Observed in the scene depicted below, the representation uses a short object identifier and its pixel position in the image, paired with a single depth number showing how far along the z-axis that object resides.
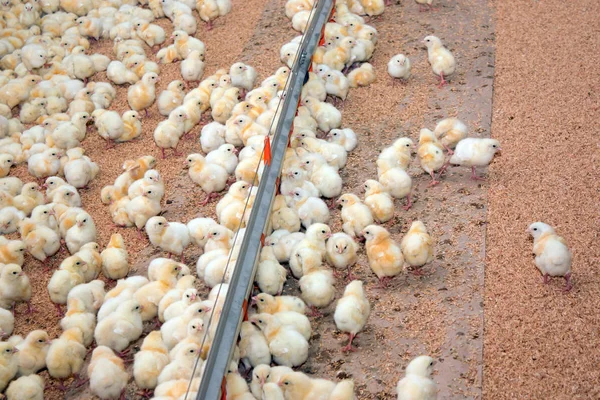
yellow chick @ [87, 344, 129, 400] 3.92
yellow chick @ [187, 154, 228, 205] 5.35
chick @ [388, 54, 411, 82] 6.32
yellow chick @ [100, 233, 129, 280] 4.75
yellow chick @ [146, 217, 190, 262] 4.89
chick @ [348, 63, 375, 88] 6.46
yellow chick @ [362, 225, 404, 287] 4.59
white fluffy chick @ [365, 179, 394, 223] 5.01
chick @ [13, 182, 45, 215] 5.32
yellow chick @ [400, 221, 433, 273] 4.60
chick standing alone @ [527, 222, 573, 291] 4.42
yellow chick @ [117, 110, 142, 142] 6.05
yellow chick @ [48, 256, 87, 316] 4.60
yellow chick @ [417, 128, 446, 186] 5.38
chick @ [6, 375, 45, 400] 3.97
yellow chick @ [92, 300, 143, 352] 4.21
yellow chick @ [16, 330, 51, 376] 4.14
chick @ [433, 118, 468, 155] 5.63
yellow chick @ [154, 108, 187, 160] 5.83
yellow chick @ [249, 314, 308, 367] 4.07
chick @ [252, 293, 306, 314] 4.25
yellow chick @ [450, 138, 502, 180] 5.28
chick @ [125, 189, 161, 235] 5.16
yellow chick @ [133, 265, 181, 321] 4.36
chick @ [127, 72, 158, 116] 6.31
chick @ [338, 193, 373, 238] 4.92
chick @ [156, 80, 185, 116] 6.20
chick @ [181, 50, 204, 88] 6.54
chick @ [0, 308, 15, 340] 4.43
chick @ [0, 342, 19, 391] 4.05
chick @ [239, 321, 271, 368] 4.02
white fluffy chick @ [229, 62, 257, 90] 6.30
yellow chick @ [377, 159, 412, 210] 5.19
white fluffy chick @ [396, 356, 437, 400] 3.78
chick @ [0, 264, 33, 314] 4.62
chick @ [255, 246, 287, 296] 4.44
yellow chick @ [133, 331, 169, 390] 3.78
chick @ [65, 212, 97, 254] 5.03
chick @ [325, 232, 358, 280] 4.61
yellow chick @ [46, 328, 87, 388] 4.12
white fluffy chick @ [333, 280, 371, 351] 4.24
